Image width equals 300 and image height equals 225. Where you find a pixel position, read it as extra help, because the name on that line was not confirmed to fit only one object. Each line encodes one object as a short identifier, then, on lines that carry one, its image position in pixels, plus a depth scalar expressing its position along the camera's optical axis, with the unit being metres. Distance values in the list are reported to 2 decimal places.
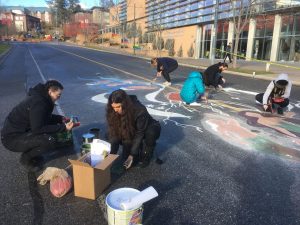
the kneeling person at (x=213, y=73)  8.17
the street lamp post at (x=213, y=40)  17.10
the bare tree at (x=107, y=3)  45.42
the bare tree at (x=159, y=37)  28.88
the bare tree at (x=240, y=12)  15.37
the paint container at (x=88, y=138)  3.54
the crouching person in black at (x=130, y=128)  3.09
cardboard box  2.68
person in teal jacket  6.44
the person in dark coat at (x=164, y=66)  9.90
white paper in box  2.95
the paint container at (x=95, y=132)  3.82
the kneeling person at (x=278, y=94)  5.73
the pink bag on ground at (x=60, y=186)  2.80
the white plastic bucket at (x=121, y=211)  2.10
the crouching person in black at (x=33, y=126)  3.15
